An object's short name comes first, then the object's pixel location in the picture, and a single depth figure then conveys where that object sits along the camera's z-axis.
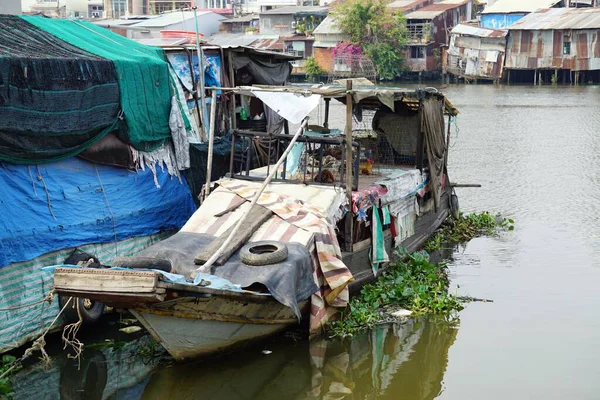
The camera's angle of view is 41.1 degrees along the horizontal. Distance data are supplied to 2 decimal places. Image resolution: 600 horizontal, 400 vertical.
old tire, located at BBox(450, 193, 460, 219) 14.66
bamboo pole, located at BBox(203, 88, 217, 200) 9.97
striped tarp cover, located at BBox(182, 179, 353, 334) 8.72
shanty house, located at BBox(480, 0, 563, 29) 47.84
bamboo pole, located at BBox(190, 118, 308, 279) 7.93
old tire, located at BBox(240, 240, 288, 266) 8.05
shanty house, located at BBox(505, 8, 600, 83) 43.78
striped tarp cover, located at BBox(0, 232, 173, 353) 8.15
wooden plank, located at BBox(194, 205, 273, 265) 8.19
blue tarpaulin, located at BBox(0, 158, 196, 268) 8.33
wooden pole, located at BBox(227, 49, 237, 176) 10.28
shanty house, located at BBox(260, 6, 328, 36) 51.44
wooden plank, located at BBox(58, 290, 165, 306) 6.96
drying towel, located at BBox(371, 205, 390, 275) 10.45
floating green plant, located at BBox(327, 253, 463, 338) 9.32
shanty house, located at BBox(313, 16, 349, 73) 48.16
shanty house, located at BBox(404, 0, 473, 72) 48.81
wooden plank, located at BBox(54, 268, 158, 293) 6.93
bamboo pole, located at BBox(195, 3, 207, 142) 11.12
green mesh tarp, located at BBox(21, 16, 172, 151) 9.96
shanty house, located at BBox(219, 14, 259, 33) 52.12
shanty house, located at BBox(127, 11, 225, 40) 35.16
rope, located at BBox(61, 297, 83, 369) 8.44
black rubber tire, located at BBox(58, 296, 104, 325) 8.84
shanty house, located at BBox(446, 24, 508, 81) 46.81
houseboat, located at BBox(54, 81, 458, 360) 7.48
